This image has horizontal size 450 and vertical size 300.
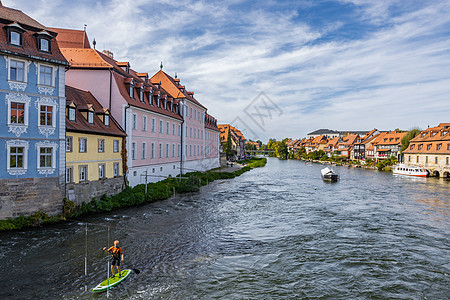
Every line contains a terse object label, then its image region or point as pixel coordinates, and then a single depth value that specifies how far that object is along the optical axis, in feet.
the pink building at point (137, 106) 88.43
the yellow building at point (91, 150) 64.90
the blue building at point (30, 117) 54.24
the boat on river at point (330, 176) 156.25
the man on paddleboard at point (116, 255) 37.85
